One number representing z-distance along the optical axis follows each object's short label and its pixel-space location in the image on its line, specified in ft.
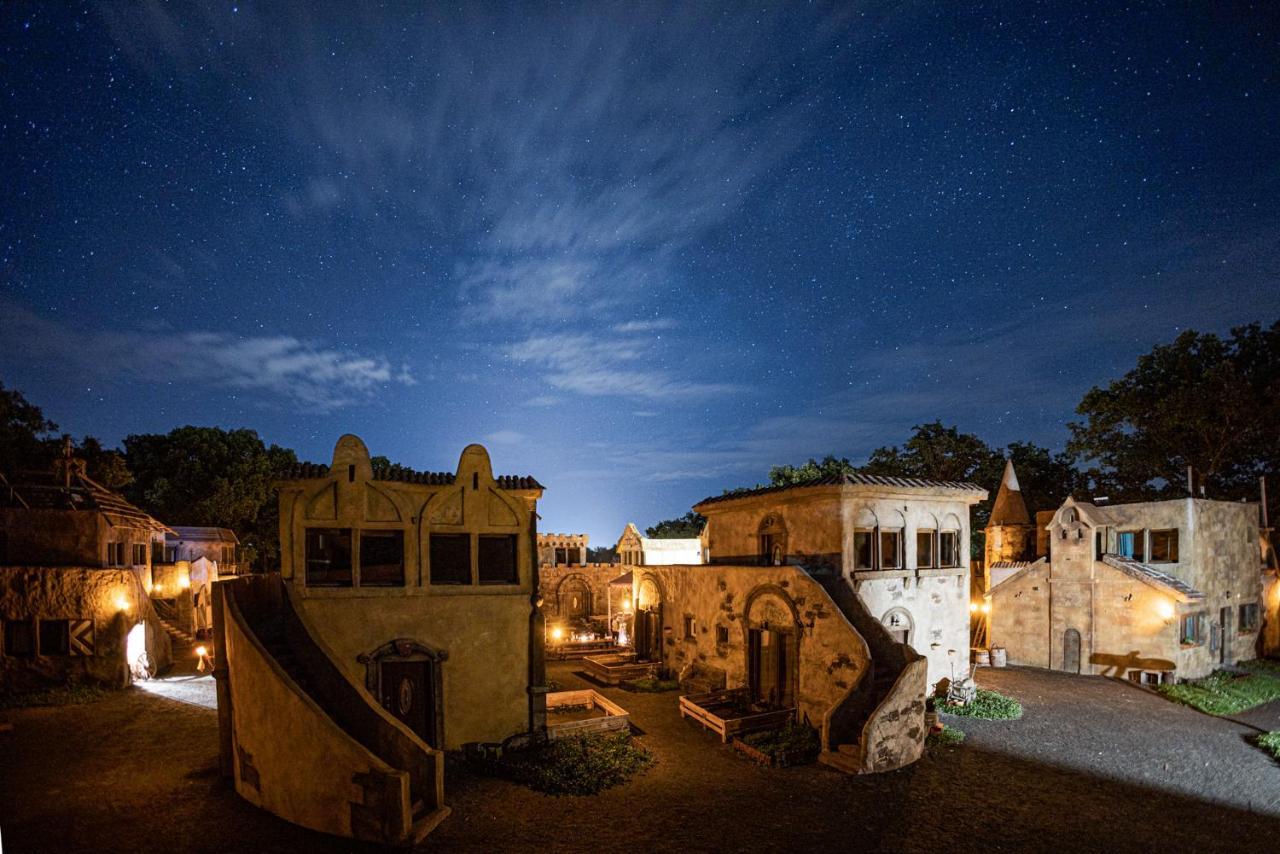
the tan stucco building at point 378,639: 36.63
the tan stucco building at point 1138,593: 77.71
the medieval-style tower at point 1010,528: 109.50
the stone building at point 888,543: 61.98
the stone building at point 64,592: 67.87
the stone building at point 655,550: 138.62
